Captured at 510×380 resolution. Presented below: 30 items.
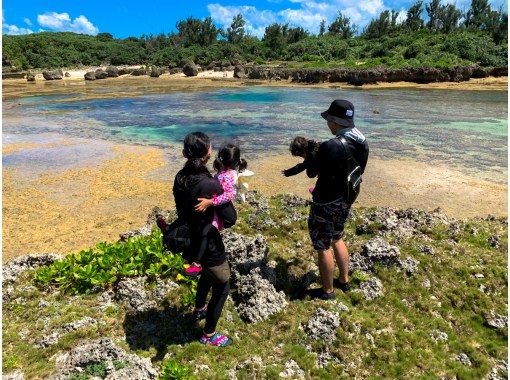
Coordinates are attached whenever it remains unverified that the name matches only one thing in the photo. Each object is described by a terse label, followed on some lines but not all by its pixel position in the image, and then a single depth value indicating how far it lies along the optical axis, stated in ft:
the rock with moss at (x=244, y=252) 18.80
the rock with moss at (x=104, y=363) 12.57
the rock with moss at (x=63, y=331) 14.14
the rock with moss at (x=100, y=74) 187.11
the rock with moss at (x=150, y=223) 23.40
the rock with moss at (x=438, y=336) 15.21
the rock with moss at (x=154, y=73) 196.18
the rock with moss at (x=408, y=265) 18.66
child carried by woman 13.23
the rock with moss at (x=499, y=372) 13.98
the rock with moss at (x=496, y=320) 16.17
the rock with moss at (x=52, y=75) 181.37
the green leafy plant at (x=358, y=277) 17.95
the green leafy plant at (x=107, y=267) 17.83
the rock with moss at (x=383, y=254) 19.04
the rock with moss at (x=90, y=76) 183.01
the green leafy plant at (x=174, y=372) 12.59
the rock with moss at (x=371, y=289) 17.33
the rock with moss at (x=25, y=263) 19.36
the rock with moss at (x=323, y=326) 14.89
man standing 14.30
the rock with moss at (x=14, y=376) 12.50
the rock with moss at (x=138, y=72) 201.67
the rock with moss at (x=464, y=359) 14.39
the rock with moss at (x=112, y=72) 194.80
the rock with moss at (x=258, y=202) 25.72
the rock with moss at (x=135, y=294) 16.48
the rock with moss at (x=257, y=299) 15.97
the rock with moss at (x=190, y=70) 199.62
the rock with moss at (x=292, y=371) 13.24
